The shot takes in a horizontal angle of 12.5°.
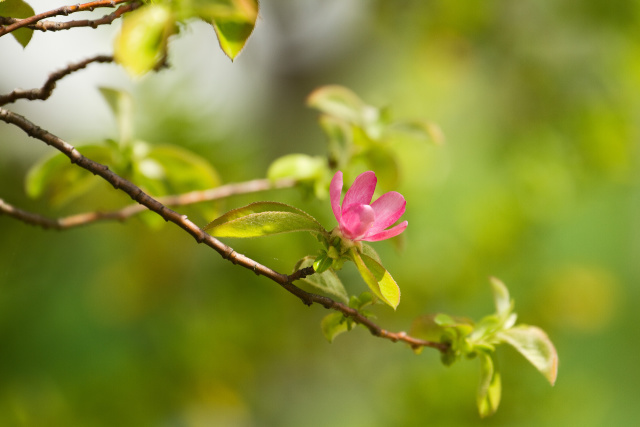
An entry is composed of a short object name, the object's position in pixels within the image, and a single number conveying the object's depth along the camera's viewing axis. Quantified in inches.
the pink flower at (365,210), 39.2
